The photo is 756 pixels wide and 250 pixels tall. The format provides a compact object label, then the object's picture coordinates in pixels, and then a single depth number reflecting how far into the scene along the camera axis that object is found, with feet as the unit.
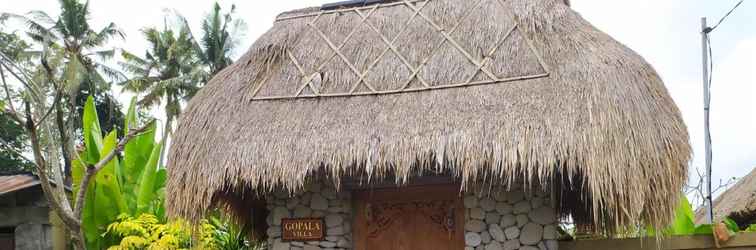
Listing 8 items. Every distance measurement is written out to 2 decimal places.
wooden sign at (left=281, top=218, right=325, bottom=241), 22.25
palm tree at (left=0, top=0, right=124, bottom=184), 71.72
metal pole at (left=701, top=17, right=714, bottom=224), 26.18
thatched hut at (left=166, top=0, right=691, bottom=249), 18.63
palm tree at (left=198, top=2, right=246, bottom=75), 74.23
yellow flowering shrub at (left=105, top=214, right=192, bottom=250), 27.43
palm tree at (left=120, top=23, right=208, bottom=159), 72.84
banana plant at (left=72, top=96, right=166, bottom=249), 30.40
